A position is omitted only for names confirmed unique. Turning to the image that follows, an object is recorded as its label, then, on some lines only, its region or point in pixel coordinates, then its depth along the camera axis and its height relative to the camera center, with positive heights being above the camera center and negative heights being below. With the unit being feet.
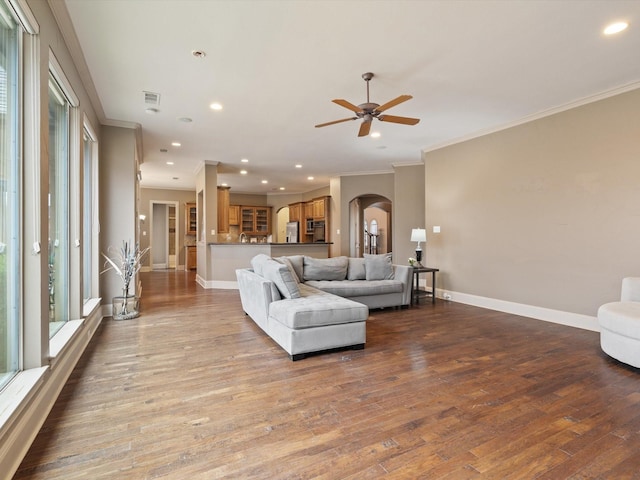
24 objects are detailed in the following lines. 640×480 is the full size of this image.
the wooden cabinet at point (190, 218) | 37.91 +1.91
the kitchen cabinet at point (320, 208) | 33.09 +2.78
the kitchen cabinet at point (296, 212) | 38.11 +2.73
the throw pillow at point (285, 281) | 11.95 -1.74
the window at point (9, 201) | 6.25 +0.66
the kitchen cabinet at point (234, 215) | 40.24 +2.39
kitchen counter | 24.47 -1.69
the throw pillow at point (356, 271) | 17.97 -2.03
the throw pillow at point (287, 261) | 15.92 -1.33
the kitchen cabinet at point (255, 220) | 41.01 +1.82
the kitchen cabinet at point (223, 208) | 30.73 +2.53
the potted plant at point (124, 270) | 15.24 -1.72
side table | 18.33 -2.92
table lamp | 19.26 -0.16
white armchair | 9.23 -2.77
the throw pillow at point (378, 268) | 17.81 -1.84
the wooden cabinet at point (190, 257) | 36.88 -2.59
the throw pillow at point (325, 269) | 17.20 -1.84
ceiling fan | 10.57 +4.27
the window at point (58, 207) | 9.66 +0.87
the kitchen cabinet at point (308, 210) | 36.09 +2.77
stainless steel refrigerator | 38.65 +0.29
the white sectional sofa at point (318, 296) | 10.39 -2.50
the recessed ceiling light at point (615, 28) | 8.74 +5.62
